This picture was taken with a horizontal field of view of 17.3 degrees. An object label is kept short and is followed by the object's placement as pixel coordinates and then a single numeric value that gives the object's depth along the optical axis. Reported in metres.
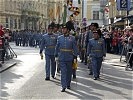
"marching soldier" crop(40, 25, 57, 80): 15.23
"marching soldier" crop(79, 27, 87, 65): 20.58
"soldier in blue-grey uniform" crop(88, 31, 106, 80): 15.20
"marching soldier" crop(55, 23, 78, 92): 12.77
